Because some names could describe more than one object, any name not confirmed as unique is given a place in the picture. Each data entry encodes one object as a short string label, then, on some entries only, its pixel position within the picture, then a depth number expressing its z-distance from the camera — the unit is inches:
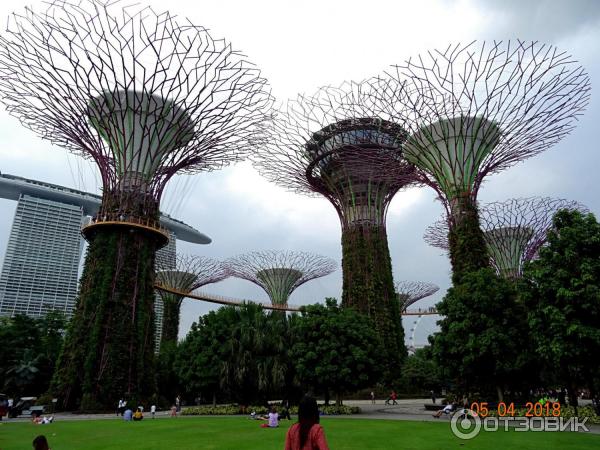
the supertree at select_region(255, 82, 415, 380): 1504.7
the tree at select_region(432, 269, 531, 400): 697.0
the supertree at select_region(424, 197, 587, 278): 1710.1
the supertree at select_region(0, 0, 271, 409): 974.4
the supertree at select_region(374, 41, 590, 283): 924.0
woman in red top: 142.7
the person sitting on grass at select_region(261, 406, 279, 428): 604.4
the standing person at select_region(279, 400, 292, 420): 740.6
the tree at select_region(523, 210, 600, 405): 588.4
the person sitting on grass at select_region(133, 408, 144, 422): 770.2
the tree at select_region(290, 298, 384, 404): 909.2
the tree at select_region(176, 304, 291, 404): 920.9
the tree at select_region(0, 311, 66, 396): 1206.3
